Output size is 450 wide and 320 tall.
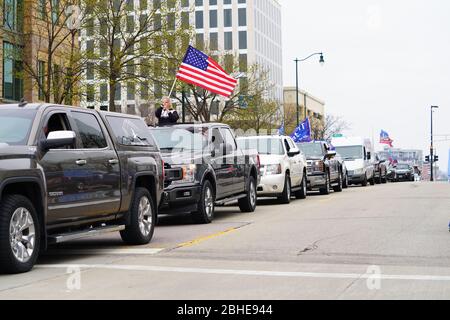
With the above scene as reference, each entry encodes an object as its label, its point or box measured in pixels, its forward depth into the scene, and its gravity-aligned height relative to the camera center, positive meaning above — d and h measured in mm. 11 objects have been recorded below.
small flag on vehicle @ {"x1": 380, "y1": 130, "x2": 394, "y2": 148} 82188 +2010
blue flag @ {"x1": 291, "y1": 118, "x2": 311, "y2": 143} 43500 +1466
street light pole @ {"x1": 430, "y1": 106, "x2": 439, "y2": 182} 87438 +951
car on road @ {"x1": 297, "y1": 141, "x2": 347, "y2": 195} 24594 -360
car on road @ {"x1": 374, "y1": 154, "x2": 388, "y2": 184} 41675 -882
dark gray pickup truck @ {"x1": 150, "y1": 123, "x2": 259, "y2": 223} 13312 -214
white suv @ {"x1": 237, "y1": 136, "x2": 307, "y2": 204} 19406 -243
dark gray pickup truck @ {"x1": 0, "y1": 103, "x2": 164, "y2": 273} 8008 -272
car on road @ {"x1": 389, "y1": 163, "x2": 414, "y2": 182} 61081 -1562
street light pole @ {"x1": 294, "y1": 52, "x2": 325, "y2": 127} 51431 +7067
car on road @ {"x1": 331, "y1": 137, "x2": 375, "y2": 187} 34812 -27
